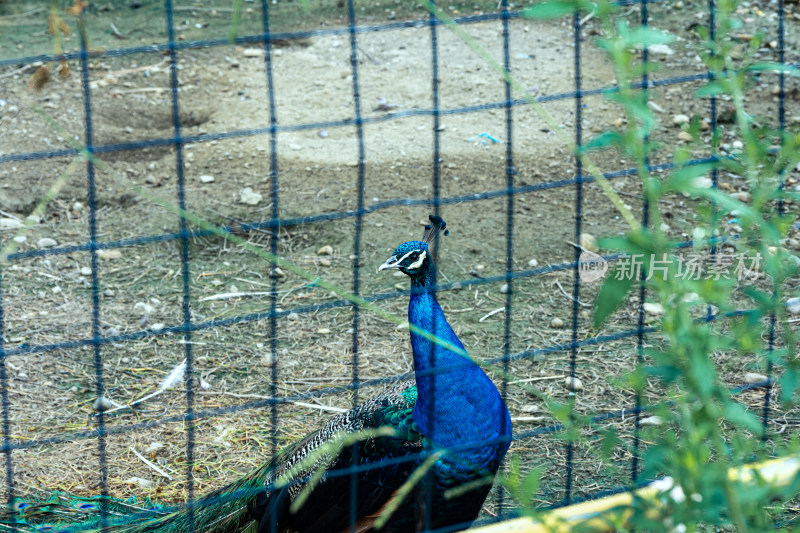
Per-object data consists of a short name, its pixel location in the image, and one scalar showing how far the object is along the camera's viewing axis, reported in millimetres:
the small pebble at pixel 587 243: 9320
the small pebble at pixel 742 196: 9594
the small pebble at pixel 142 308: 8672
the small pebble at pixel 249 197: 10141
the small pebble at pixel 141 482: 6590
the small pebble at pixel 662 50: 12769
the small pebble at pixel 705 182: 9372
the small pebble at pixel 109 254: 9469
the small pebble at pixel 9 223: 9539
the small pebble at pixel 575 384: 7511
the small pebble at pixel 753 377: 7392
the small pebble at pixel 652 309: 8320
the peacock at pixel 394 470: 5492
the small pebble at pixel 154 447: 7004
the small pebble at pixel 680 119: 11177
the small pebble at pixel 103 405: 7252
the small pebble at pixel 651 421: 6912
